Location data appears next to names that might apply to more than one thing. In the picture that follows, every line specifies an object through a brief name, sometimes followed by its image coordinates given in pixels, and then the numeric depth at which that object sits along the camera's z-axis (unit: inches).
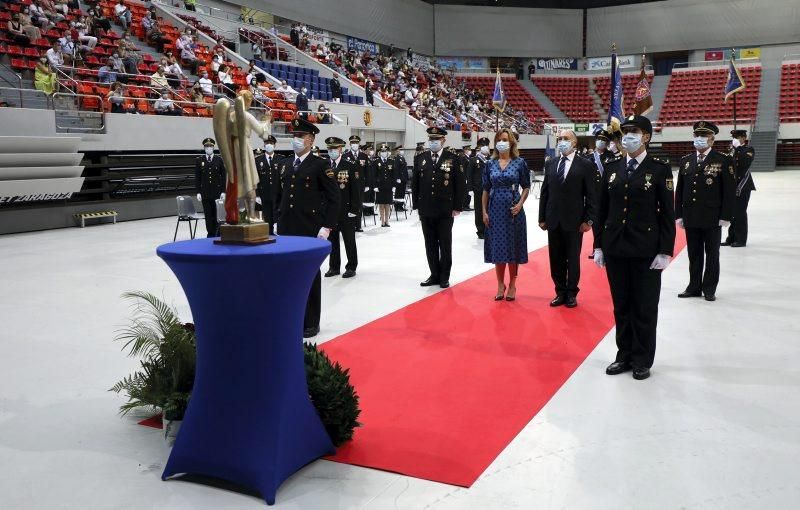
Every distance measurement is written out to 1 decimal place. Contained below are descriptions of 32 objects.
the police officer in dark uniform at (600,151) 337.1
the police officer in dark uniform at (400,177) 568.2
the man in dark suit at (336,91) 830.6
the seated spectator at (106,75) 551.2
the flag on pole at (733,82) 820.0
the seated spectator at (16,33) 534.0
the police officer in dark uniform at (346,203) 308.5
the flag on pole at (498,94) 834.8
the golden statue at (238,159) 115.3
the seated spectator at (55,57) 519.2
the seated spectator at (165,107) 569.0
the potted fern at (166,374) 129.4
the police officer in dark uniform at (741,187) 348.2
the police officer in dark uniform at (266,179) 385.4
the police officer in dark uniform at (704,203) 237.1
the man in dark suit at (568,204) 233.8
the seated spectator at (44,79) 494.3
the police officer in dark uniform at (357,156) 440.3
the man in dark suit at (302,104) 699.4
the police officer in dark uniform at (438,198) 278.7
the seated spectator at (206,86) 636.7
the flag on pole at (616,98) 409.4
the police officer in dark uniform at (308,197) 213.2
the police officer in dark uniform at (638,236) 159.9
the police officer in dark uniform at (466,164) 486.0
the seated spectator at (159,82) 581.0
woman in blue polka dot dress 240.4
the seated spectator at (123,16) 697.6
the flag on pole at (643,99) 313.1
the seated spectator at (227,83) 676.1
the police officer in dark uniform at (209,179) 420.5
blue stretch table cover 104.6
